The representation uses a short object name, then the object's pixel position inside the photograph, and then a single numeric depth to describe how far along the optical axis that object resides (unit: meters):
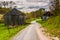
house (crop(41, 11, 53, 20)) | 94.79
